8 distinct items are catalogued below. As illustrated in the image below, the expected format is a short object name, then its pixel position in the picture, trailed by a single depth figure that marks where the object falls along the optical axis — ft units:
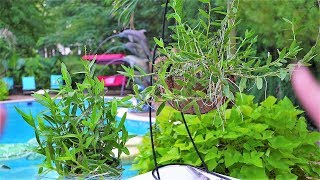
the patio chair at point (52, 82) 35.73
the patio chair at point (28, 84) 36.09
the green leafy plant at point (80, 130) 4.18
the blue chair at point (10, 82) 35.83
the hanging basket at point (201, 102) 4.72
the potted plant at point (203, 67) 4.22
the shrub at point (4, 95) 29.12
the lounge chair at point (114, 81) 34.60
